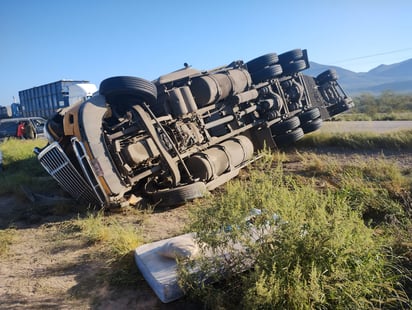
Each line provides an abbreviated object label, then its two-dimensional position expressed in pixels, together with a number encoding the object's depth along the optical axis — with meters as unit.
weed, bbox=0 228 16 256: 4.37
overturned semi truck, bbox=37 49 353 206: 5.32
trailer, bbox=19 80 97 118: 23.77
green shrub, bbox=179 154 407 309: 2.50
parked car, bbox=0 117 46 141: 17.56
